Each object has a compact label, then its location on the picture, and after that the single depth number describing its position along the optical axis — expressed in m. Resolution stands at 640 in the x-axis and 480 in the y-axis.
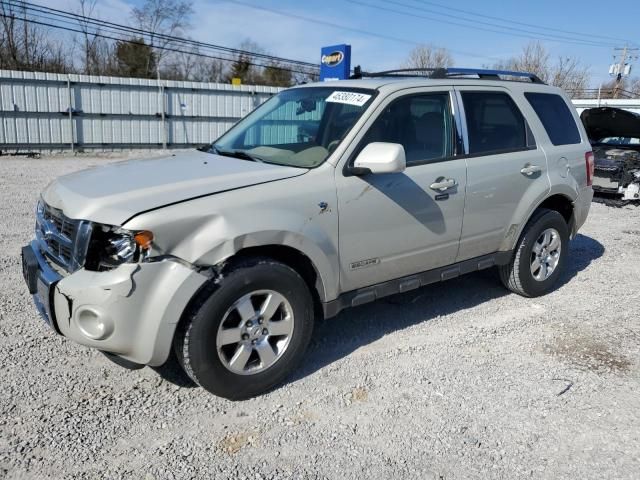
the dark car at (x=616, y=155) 10.28
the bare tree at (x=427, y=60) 39.56
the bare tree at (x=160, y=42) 35.03
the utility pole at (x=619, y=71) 41.62
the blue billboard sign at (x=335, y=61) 14.52
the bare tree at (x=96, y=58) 33.25
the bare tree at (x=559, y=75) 35.88
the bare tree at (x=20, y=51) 27.86
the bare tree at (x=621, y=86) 37.43
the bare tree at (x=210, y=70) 42.92
